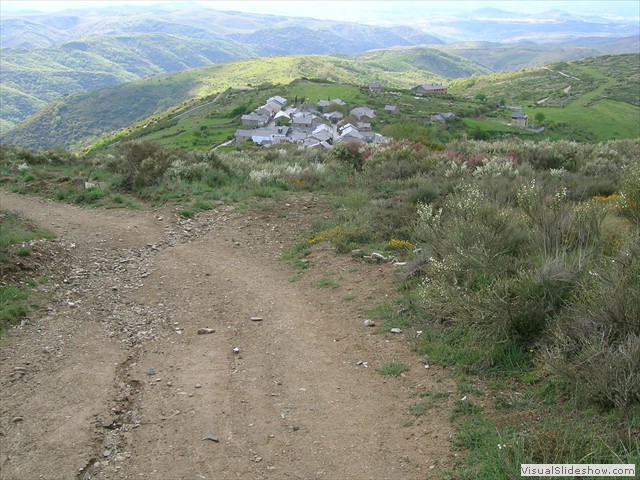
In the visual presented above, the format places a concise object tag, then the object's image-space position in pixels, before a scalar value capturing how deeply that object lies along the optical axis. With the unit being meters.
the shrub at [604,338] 4.11
